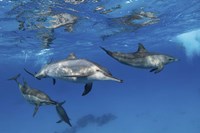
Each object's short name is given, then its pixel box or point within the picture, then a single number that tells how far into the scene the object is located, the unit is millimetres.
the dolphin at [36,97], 6182
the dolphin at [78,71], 5144
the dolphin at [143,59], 5666
